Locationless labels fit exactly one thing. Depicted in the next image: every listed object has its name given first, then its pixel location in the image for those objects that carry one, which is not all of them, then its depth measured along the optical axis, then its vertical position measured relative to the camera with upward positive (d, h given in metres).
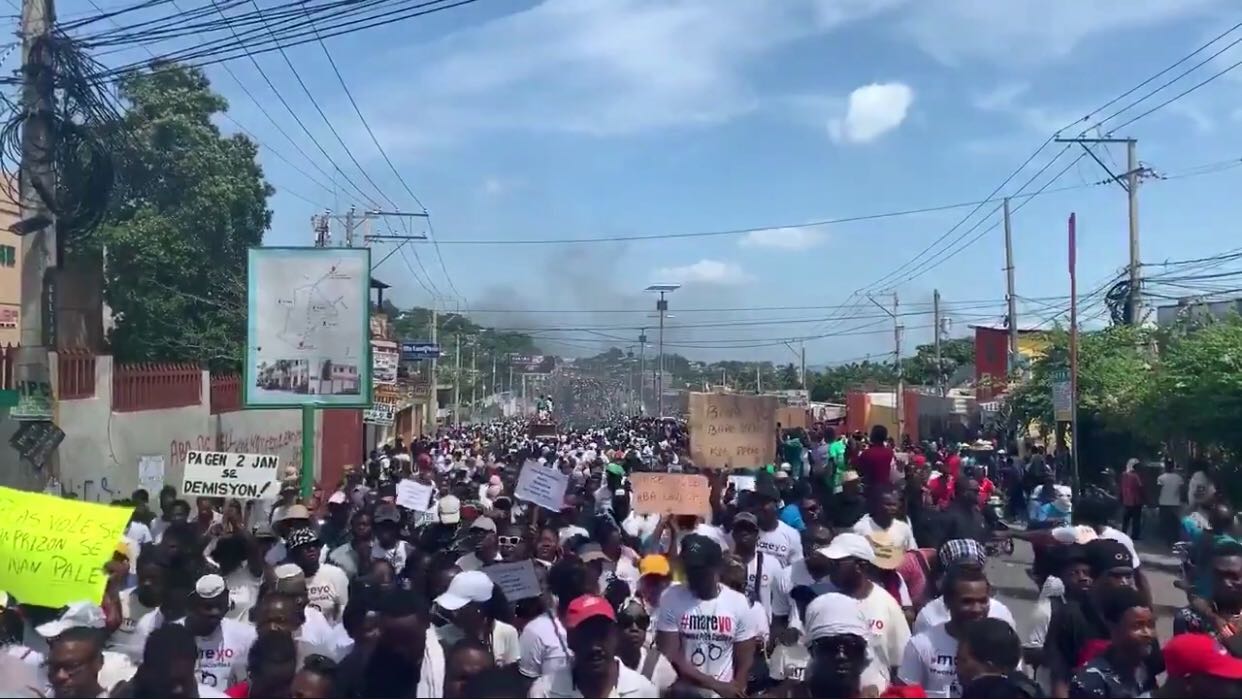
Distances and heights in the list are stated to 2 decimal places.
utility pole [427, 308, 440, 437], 52.97 -1.34
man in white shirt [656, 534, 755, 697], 5.94 -1.18
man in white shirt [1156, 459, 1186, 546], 18.97 -1.88
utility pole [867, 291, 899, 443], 46.06 -1.08
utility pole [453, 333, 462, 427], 66.38 -1.19
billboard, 15.53 +0.66
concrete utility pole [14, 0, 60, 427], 13.36 +1.60
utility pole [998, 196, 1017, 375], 38.47 +2.33
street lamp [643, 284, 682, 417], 45.47 +2.46
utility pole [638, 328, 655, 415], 72.09 -0.93
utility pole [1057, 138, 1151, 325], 32.78 +4.24
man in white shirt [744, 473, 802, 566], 8.23 -1.03
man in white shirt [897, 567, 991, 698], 5.26 -1.11
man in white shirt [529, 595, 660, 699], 4.66 -1.04
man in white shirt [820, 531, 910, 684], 6.08 -1.07
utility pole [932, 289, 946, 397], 56.44 +2.10
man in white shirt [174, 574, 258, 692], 5.71 -1.18
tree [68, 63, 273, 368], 30.83 +3.59
